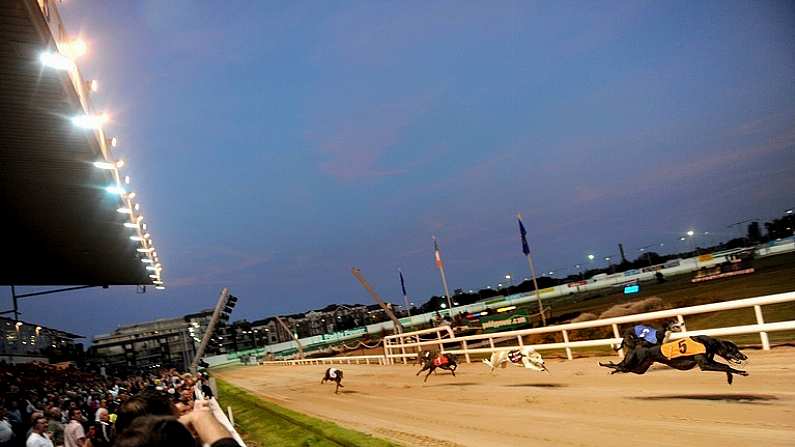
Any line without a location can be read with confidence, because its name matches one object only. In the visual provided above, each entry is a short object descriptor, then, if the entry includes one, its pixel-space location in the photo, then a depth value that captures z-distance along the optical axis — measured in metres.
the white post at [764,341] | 8.36
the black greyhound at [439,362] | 13.02
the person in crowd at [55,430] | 9.05
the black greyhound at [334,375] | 14.65
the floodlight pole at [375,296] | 23.67
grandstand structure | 8.05
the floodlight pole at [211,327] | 13.05
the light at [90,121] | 10.57
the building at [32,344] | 23.64
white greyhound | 10.02
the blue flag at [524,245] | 25.89
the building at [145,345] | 51.91
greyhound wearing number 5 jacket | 5.78
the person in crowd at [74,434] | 7.28
